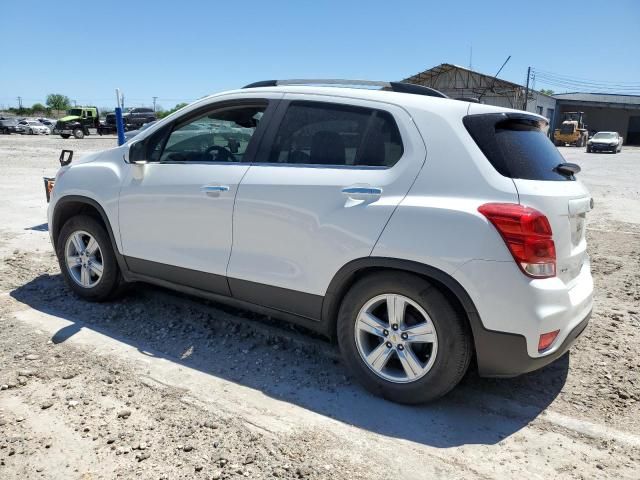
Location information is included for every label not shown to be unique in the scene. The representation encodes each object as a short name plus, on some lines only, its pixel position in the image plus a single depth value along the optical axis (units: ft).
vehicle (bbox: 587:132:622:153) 116.78
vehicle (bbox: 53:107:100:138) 125.80
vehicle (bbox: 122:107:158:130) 121.19
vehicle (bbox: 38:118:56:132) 160.39
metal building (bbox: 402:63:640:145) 143.13
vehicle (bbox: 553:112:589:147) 138.56
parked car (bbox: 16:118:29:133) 148.87
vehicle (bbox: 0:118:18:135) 149.38
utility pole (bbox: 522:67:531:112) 131.44
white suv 8.60
